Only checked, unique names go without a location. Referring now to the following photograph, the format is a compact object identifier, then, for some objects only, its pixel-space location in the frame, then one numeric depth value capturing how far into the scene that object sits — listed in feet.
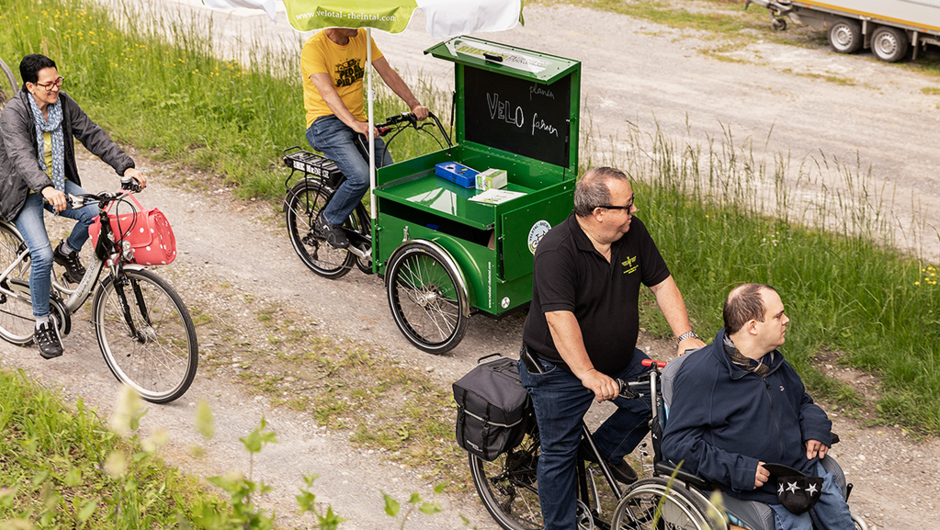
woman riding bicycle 17.66
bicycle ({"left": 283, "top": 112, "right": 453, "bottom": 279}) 23.04
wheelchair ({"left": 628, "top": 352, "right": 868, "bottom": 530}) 11.71
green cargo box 19.65
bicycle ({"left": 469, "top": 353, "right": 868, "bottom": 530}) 11.89
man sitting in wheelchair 11.70
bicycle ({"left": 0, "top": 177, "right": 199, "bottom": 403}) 17.69
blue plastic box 22.17
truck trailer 45.55
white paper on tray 20.51
